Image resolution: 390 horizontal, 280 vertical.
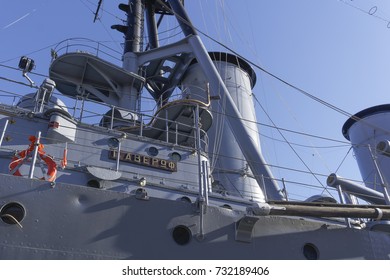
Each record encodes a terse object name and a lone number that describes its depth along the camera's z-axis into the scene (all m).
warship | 4.23
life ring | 4.70
